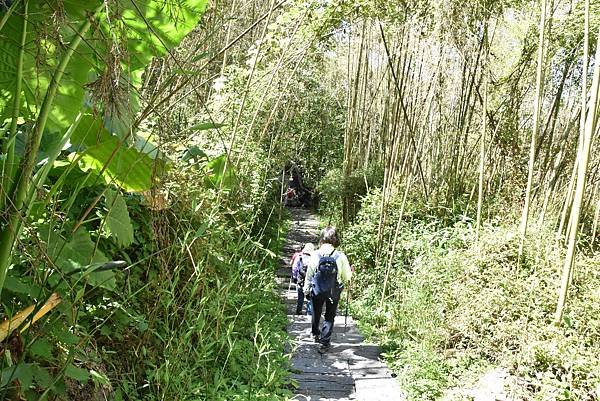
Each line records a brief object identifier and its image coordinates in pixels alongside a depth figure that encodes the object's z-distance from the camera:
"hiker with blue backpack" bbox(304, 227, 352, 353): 4.11
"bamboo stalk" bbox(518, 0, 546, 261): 3.52
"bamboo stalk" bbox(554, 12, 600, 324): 2.98
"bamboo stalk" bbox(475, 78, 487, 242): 4.20
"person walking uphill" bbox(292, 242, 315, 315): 4.86
